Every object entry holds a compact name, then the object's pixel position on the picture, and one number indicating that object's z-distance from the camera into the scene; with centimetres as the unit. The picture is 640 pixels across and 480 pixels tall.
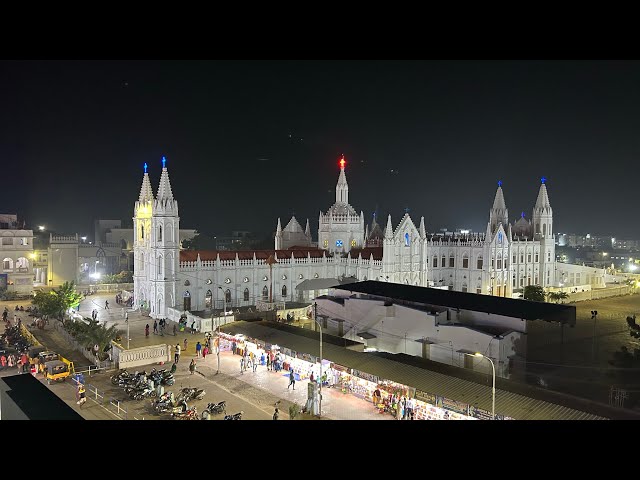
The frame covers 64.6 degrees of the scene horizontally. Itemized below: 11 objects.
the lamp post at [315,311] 4500
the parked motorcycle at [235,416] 2328
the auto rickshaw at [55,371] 2963
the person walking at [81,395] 2570
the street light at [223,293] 5299
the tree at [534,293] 6062
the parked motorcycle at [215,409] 2425
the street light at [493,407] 1991
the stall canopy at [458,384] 2030
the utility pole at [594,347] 3612
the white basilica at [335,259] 5241
